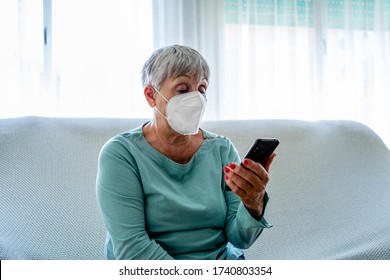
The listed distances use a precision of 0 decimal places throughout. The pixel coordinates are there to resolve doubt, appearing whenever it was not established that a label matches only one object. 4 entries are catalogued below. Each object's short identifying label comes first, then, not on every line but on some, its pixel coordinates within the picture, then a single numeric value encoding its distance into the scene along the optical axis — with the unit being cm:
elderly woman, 105
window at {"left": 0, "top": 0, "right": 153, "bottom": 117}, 197
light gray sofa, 135
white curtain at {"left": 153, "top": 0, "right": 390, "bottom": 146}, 219
